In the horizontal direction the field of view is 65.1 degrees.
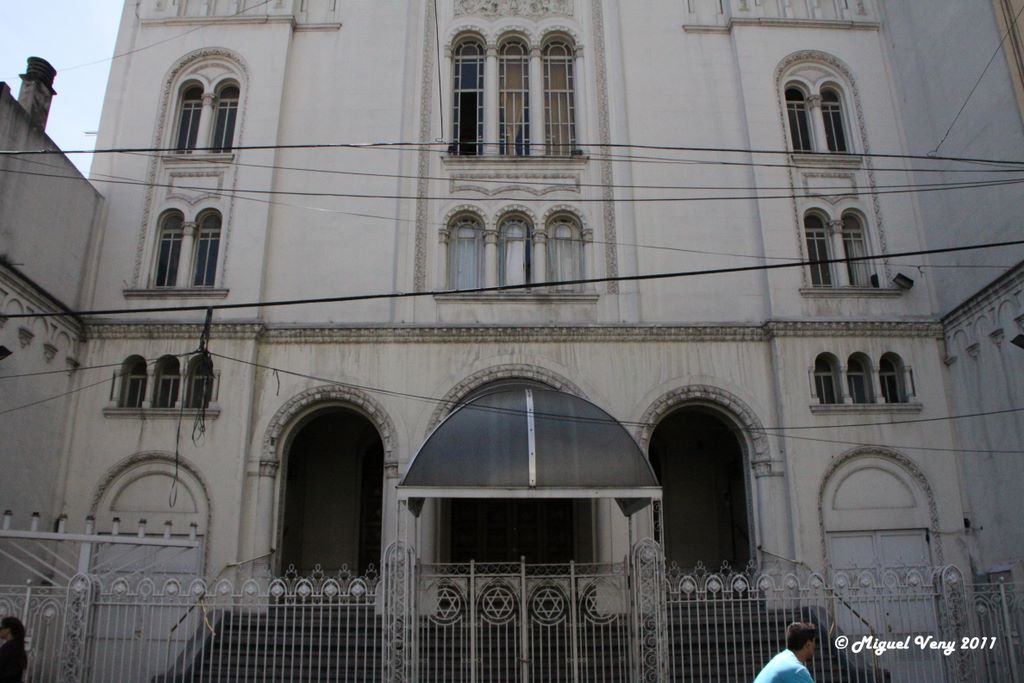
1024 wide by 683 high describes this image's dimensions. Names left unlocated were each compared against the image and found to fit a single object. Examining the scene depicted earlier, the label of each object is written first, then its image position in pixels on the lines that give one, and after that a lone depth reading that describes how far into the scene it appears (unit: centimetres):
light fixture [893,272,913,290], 1805
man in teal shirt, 643
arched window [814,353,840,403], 1764
